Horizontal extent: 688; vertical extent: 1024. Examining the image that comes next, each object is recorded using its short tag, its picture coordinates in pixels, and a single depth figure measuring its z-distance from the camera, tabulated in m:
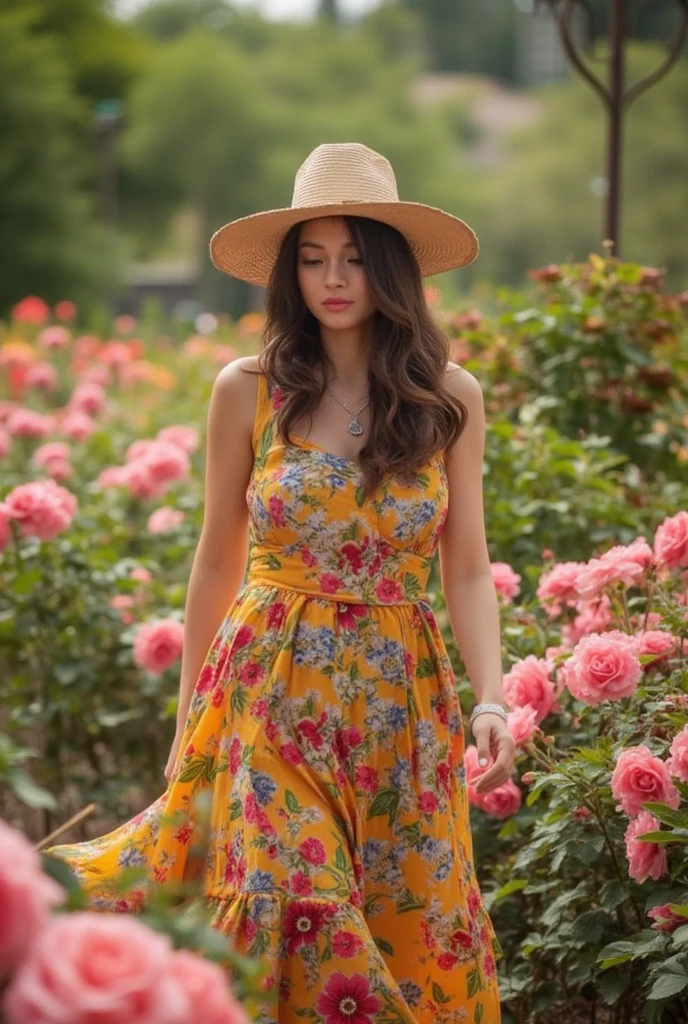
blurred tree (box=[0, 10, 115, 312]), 28.66
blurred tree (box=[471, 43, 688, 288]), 47.28
